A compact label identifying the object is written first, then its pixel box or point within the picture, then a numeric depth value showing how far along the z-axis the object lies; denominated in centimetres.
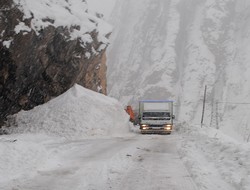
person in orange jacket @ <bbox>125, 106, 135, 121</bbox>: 4341
